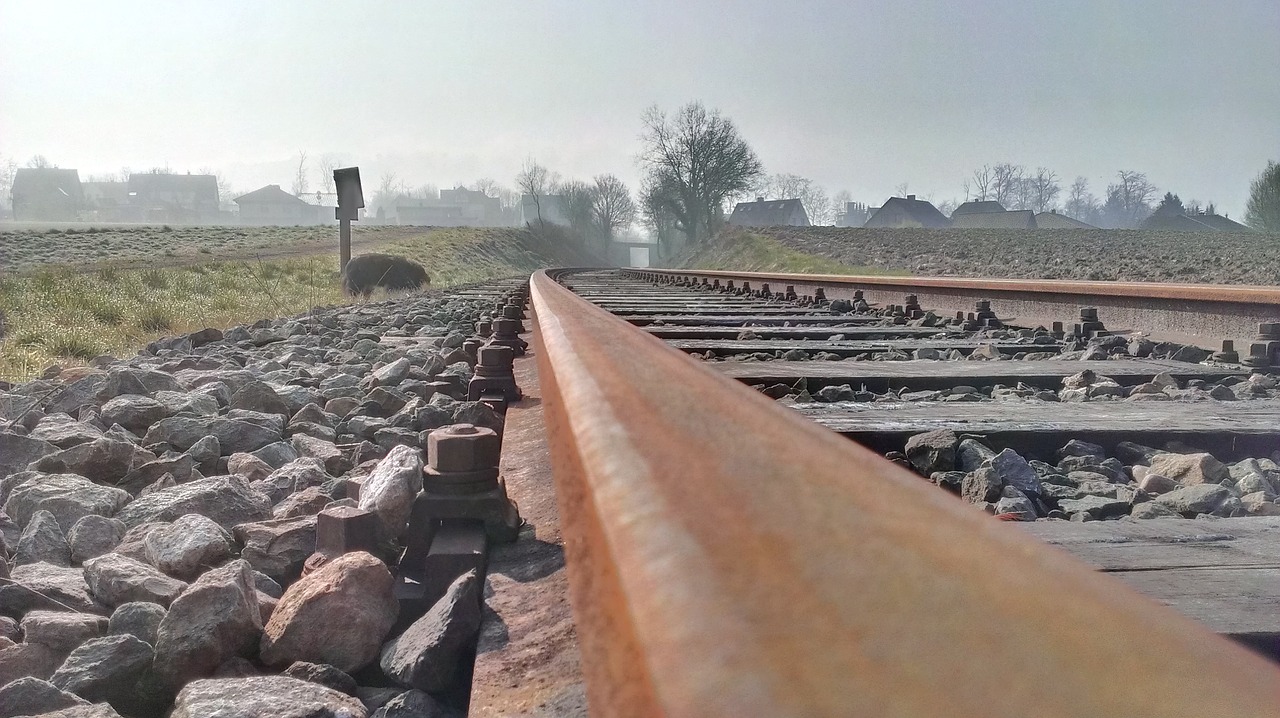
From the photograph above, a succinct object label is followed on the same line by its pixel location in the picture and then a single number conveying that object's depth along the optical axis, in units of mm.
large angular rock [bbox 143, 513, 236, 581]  1674
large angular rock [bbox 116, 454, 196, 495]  2328
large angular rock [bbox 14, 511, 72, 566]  1752
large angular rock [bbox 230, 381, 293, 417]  3086
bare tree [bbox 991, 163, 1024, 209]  113188
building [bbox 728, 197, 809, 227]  88000
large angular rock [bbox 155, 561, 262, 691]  1267
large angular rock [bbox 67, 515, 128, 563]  1841
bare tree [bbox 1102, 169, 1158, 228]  115875
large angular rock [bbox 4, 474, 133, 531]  1993
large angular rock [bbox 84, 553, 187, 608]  1534
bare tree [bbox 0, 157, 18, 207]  118312
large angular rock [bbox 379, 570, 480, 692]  1182
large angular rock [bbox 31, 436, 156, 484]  2316
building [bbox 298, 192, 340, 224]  138125
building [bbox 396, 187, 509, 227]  139375
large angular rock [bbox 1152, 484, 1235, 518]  1749
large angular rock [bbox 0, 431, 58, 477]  2371
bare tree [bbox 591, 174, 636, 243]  93062
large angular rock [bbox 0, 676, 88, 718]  1136
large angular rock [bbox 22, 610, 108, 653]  1379
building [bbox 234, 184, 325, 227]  130750
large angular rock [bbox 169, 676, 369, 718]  1055
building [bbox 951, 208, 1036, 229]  77875
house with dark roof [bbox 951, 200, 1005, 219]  85750
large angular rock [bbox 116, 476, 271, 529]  1937
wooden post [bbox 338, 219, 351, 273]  14648
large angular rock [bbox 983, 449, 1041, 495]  1879
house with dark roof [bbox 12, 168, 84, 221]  119062
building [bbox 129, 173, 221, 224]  126688
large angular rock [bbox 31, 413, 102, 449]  2488
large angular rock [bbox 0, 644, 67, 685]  1285
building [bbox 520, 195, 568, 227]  106838
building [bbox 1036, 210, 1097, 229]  84969
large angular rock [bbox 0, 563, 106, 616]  1502
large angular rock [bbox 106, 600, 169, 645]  1395
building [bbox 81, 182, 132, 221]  123562
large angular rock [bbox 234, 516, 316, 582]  1711
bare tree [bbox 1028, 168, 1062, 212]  118625
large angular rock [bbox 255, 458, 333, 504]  2236
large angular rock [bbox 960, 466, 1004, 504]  1823
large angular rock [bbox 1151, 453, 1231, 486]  1905
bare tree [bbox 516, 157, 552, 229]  94688
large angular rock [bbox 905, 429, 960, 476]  2055
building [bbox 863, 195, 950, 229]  85312
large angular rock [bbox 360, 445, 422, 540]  1690
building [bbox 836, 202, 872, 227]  125688
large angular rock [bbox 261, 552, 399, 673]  1312
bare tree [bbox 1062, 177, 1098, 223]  126438
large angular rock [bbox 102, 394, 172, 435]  2895
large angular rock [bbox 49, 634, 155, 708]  1235
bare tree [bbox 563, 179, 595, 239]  88438
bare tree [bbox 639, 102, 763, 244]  58906
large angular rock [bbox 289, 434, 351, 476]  2572
